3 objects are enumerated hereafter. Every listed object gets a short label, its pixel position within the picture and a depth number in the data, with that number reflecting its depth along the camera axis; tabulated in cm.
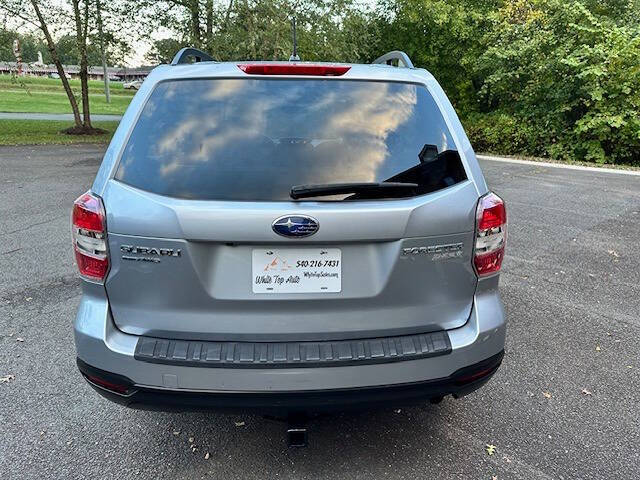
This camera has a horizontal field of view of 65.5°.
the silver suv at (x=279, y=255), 188
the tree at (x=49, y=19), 1625
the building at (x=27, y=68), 1730
